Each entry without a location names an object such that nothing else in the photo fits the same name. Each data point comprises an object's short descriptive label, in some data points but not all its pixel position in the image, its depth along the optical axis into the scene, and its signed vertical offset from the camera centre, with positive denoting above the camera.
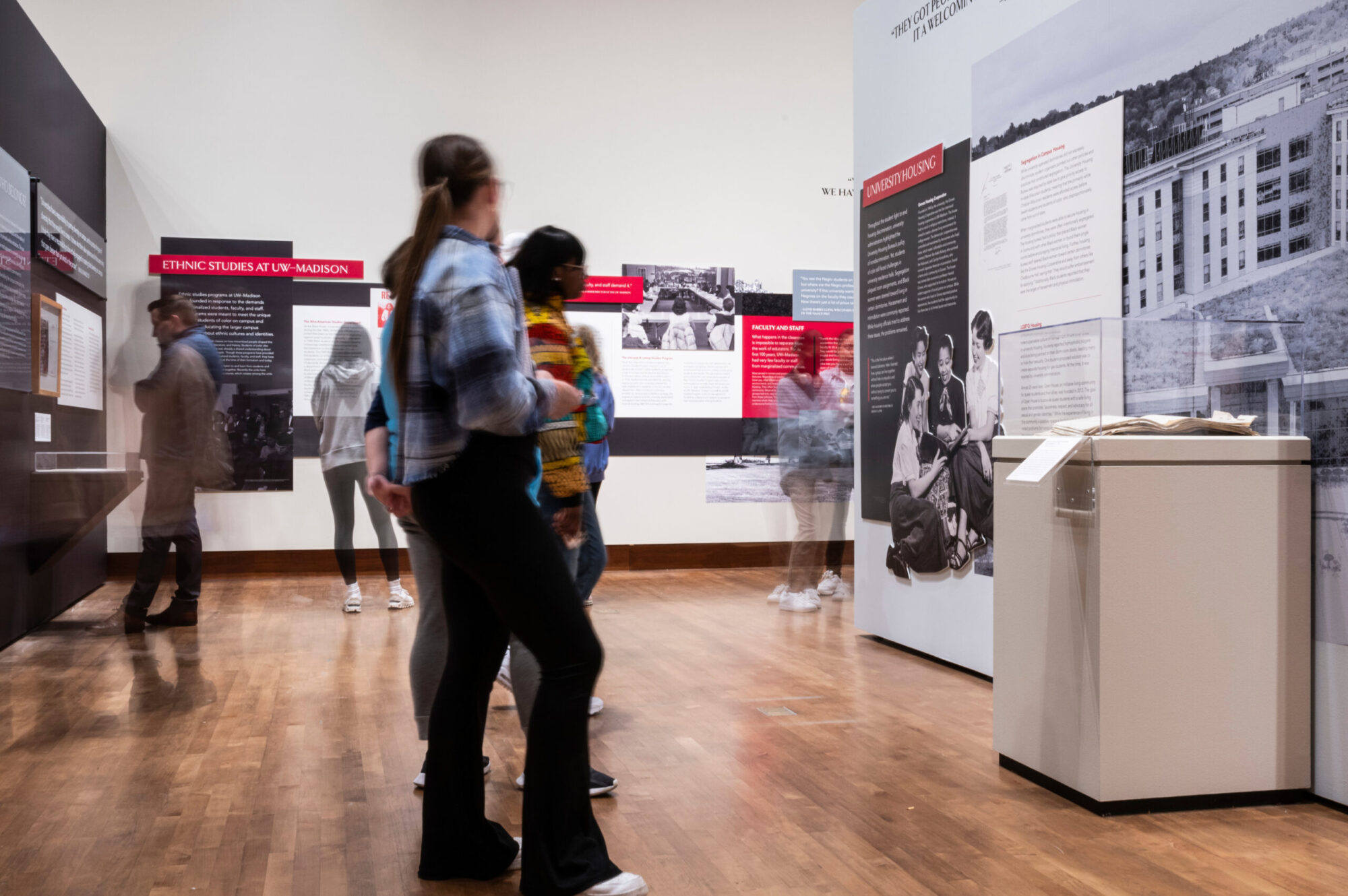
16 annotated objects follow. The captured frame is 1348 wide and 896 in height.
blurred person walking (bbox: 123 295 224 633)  5.64 -0.02
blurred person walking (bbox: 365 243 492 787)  2.64 -0.47
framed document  5.51 +0.51
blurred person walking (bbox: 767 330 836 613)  6.48 -0.10
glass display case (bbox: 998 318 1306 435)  2.80 +0.22
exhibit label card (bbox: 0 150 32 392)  4.84 +0.77
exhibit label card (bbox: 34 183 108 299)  5.70 +1.17
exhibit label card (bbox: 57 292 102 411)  6.15 +0.52
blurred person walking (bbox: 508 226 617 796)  2.63 +0.22
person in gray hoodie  6.38 +0.02
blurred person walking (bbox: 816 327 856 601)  6.65 -0.20
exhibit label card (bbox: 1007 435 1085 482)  2.68 -0.02
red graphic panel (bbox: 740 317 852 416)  8.62 +0.74
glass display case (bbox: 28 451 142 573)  5.47 -0.28
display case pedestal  2.66 -0.44
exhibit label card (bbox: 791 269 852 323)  8.67 +1.24
